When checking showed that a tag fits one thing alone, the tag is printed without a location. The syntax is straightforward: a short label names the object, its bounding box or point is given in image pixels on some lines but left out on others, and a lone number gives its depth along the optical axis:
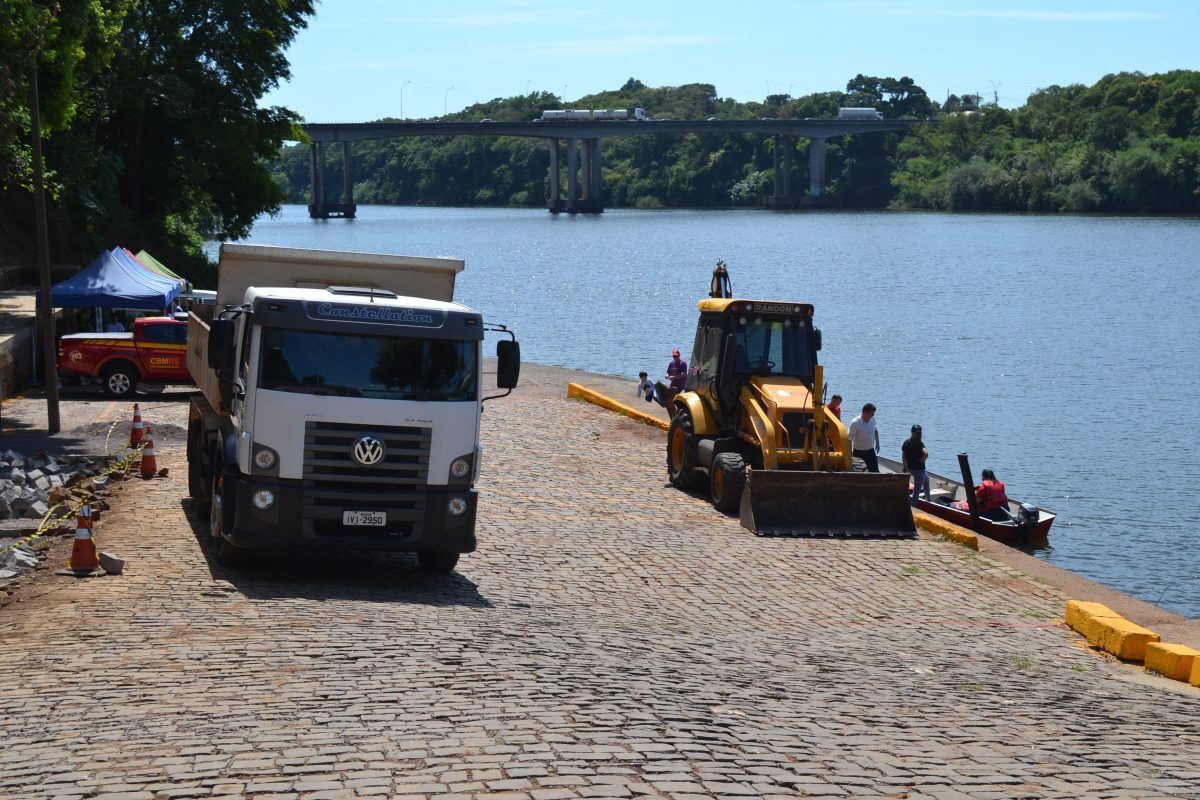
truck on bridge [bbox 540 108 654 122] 182.70
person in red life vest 25.80
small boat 25.45
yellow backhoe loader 19.45
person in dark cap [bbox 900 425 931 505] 24.92
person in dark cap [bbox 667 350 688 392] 34.25
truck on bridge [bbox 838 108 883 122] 182.62
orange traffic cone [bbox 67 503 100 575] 13.65
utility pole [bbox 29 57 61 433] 24.27
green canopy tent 37.59
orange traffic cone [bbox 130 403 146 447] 22.64
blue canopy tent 32.12
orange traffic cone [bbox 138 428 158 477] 19.92
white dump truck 13.34
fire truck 30.08
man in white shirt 22.72
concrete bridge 154.38
